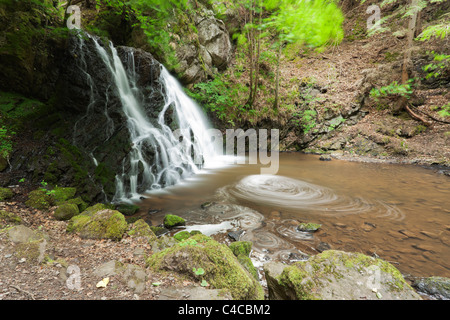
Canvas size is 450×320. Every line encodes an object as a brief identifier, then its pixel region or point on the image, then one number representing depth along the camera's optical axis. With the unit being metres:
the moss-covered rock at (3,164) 4.11
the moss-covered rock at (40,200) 3.45
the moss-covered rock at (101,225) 2.75
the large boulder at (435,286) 2.07
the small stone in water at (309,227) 3.60
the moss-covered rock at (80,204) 4.06
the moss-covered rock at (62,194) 3.87
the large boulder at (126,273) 1.65
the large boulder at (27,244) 1.93
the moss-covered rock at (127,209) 4.43
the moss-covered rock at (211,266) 1.79
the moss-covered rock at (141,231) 2.89
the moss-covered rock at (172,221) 3.78
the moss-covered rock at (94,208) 3.59
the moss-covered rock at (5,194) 3.42
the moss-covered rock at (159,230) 3.53
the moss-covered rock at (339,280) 1.66
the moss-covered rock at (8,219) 2.55
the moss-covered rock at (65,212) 3.32
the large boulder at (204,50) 10.38
